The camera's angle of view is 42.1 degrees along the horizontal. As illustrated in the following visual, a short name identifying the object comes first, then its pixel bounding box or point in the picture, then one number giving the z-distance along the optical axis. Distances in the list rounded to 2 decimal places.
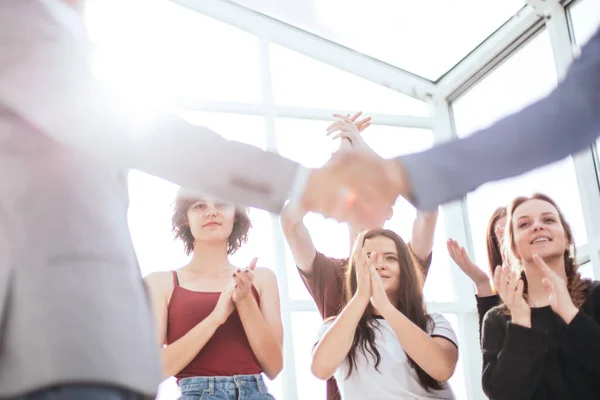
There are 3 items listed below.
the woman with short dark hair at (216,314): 2.25
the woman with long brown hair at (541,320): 2.16
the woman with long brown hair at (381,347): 2.35
